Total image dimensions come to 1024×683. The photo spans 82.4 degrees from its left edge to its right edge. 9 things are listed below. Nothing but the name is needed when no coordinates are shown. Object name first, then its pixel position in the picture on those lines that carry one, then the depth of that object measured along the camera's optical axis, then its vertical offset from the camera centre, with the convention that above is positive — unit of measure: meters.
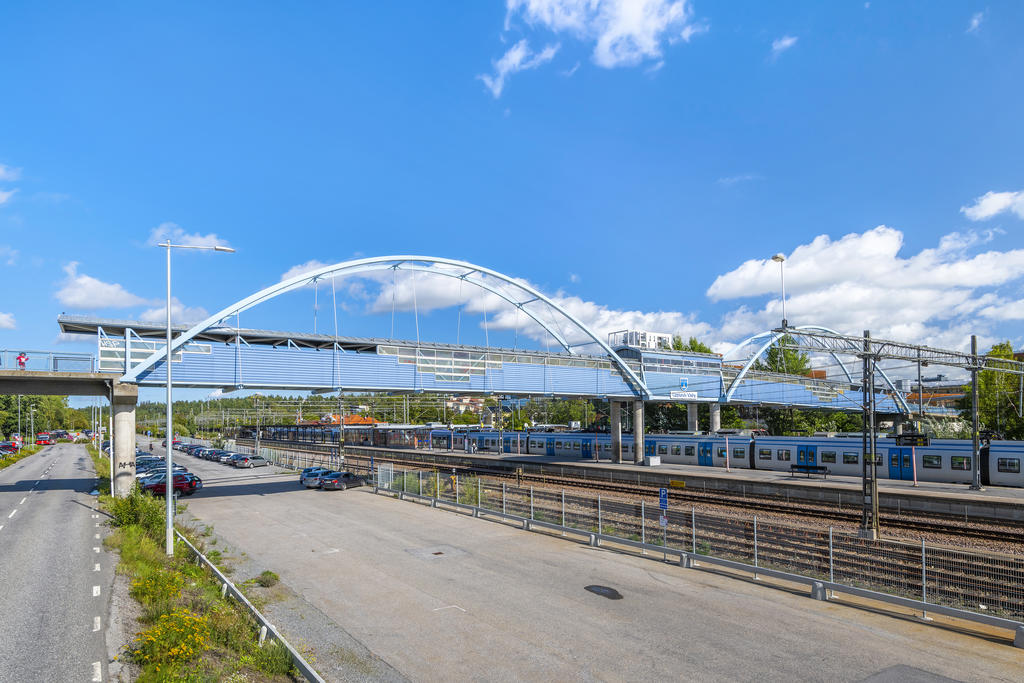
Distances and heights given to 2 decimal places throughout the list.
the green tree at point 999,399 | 59.30 -3.19
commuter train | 35.81 -6.52
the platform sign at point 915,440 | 30.92 -3.73
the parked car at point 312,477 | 38.78 -6.79
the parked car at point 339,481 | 38.09 -6.94
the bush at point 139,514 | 22.02 -5.37
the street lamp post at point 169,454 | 18.80 -2.63
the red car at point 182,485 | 35.00 -6.74
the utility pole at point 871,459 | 20.55 -3.19
